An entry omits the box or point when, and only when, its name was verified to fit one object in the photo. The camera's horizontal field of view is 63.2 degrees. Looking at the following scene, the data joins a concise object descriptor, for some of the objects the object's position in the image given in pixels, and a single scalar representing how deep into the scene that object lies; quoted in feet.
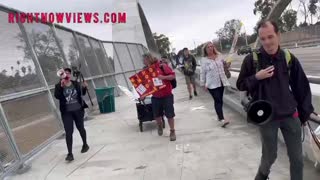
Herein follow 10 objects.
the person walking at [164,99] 15.51
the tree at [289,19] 201.77
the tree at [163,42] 241.99
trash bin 24.93
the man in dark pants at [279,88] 7.72
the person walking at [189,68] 28.50
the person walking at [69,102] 13.99
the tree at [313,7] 188.27
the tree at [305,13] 192.36
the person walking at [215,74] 17.01
